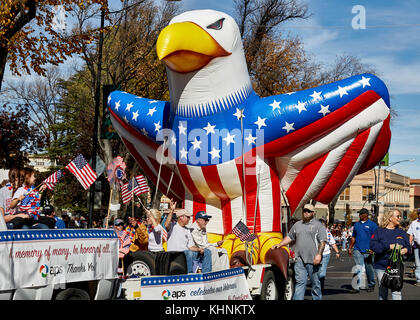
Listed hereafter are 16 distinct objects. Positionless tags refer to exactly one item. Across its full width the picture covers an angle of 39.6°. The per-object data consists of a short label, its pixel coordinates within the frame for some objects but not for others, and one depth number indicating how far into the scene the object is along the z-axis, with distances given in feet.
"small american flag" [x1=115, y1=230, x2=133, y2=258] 31.09
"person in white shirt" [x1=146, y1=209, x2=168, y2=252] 32.17
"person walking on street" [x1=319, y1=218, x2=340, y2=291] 37.76
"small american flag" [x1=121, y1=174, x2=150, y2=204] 46.65
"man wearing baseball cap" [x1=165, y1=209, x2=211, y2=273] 29.32
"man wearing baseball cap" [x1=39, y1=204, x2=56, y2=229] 32.18
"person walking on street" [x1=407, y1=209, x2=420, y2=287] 47.55
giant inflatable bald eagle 34.50
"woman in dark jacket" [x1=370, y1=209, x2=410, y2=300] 27.68
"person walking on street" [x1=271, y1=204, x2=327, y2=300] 30.42
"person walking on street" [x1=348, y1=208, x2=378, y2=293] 41.57
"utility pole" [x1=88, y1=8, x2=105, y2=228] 57.82
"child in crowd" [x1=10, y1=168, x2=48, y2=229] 26.09
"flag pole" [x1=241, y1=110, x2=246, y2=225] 33.12
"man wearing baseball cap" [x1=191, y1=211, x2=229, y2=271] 28.68
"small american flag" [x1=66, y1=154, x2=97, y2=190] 43.50
